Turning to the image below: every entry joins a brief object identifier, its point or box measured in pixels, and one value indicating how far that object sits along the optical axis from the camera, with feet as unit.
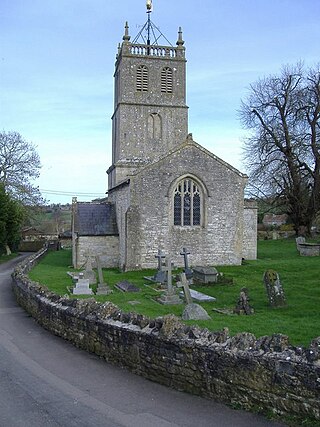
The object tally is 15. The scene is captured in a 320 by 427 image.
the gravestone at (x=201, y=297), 53.11
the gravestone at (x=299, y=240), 100.37
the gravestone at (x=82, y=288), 61.62
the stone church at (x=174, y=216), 84.33
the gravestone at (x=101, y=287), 61.72
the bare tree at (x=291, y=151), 122.93
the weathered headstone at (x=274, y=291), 47.24
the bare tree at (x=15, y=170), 153.38
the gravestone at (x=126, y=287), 62.90
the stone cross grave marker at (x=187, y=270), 69.87
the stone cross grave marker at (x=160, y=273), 70.23
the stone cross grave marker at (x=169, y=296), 53.67
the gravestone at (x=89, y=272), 68.03
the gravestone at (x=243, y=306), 44.70
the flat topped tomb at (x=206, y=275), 65.92
